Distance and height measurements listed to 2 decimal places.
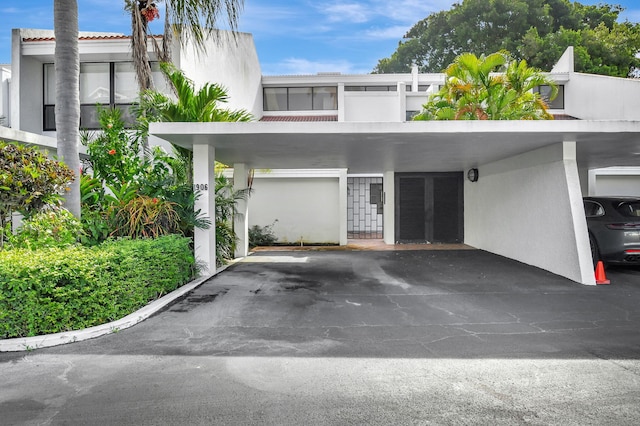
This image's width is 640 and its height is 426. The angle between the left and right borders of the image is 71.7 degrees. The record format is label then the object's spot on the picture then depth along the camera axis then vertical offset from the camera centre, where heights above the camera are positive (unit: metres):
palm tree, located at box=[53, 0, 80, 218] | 6.79 +1.93
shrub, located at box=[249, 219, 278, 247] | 15.91 -0.96
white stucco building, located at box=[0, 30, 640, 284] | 8.16 +1.33
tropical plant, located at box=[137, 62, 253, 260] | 8.99 +2.09
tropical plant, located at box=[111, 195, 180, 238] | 7.67 -0.13
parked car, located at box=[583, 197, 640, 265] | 8.70 -0.46
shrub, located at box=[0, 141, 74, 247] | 5.72 +0.42
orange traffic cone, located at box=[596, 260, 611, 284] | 8.19 -1.26
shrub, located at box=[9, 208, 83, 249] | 6.14 -0.29
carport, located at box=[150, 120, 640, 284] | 7.66 +1.29
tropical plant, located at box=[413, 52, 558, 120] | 12.83 +3.42
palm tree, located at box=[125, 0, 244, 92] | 7.35 +3.31
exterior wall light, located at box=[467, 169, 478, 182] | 14.08 +1.05
